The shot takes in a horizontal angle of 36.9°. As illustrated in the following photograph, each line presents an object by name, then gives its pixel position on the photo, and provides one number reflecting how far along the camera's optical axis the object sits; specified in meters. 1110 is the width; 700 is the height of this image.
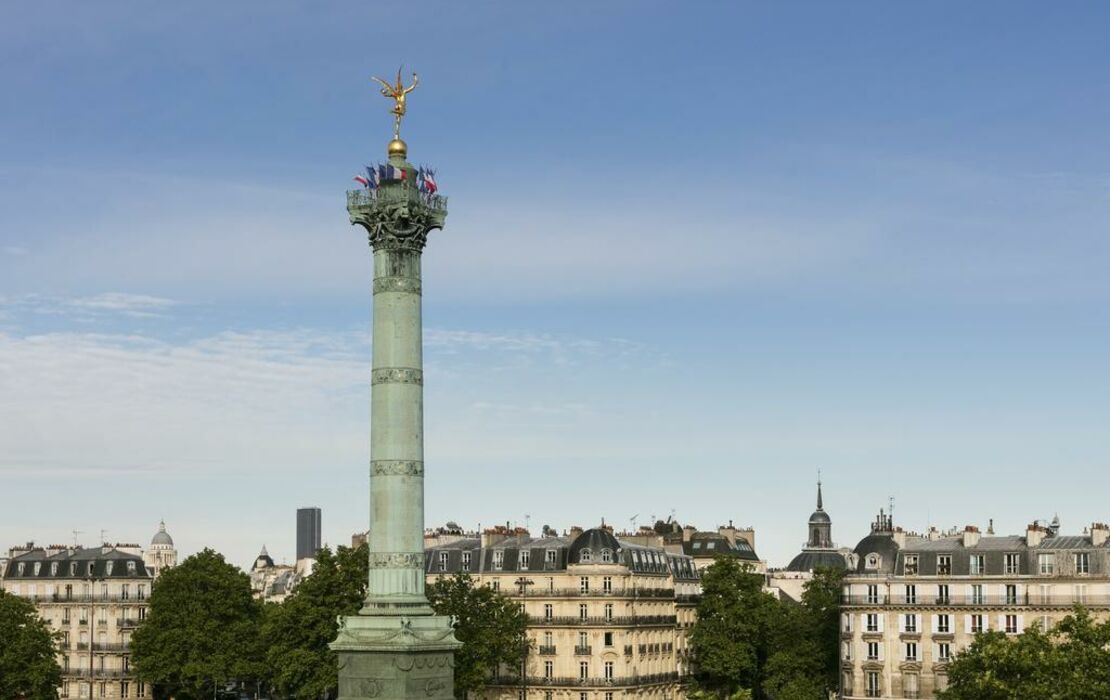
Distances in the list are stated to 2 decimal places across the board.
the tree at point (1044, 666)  70.94
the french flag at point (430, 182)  62.00
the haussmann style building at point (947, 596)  95.00
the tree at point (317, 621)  90.00
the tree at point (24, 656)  100.81
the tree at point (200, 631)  108.25
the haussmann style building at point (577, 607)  105.50
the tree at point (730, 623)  114.81
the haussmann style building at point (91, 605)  121.12
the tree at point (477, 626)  93.56
